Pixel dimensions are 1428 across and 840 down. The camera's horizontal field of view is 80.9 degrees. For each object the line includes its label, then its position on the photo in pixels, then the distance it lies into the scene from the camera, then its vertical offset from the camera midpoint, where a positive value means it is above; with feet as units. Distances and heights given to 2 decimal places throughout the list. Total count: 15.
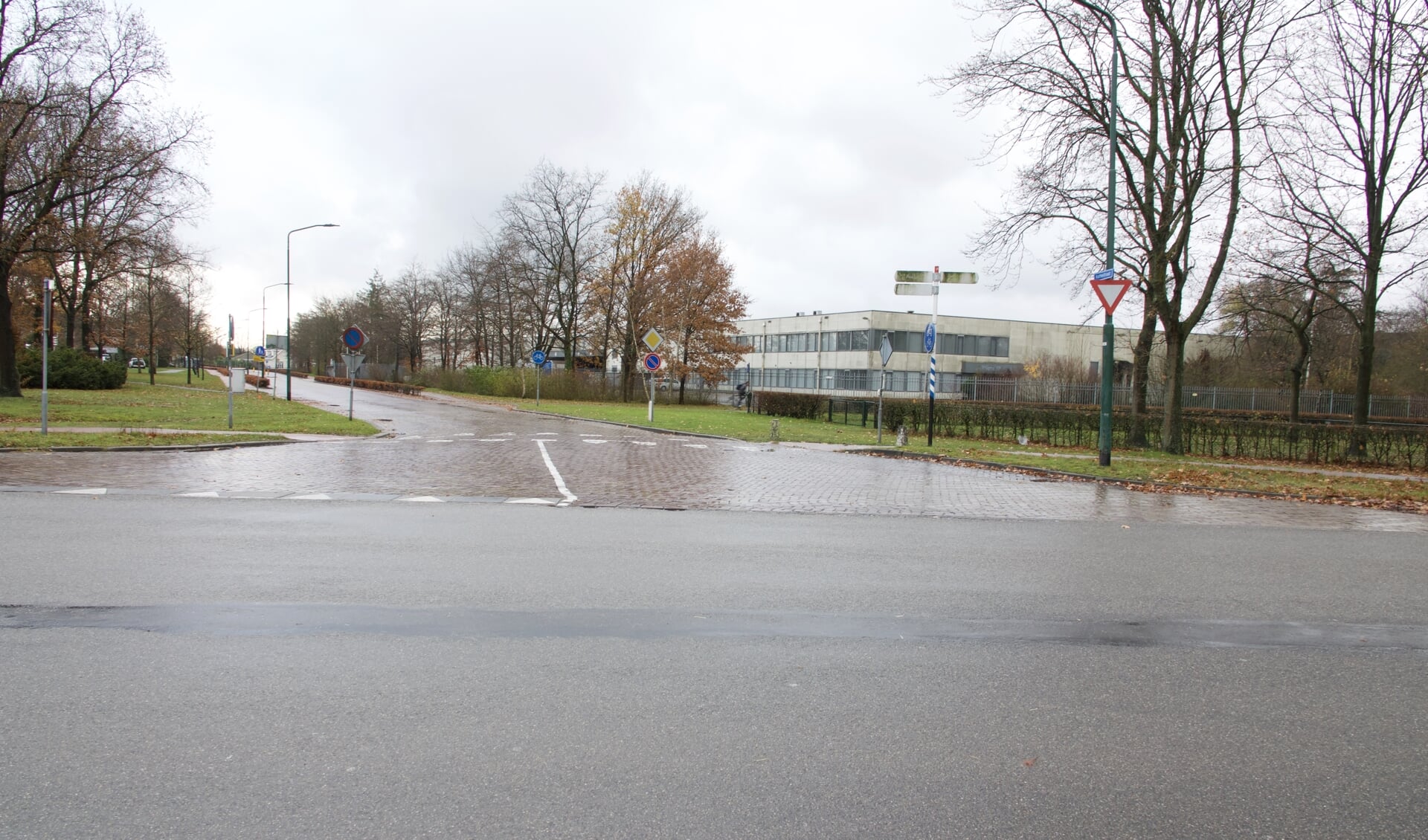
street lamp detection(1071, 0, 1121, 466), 56.85 +4.27
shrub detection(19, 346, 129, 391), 123.65 -0.60
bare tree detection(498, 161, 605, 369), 189.98 +29.72
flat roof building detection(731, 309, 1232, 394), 243.19 +13.77
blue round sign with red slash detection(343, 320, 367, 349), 89.76 +4.00
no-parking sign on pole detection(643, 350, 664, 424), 96.78 +2.56
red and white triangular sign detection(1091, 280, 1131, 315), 54.44 +7.02
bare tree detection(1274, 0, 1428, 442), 71.41 +21.60
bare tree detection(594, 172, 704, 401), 174.70 +29.03
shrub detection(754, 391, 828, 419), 116.57 -2.31
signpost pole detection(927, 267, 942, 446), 66.18 +1.55
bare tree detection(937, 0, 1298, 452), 68.44 +23.68
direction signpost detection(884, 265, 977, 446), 67.72 +9.03
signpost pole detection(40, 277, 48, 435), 53.88 -2.81
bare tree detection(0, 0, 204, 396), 92.48 +27.16
